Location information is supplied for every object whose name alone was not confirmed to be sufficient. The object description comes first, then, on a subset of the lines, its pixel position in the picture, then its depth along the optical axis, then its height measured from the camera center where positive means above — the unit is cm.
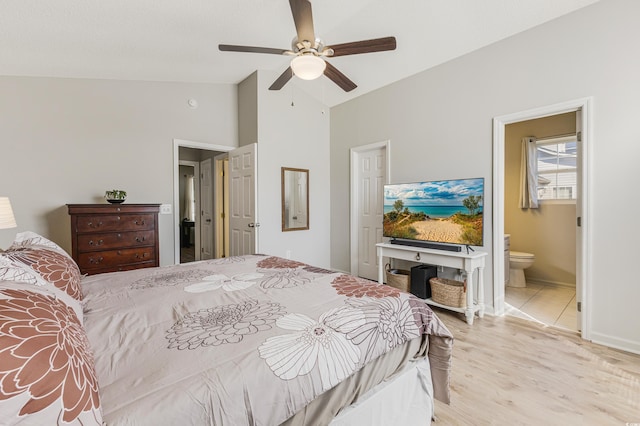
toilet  396 -81
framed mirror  435 +13
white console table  283 -56
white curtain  416 +52
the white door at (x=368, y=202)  423 +8
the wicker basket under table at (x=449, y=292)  292 -88
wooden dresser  284 -29
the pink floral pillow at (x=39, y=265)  101 -23
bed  63 -46
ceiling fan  203 +125
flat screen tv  293 -4
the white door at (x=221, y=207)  542 +2
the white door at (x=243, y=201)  399 +11
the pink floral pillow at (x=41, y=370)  53 -33
